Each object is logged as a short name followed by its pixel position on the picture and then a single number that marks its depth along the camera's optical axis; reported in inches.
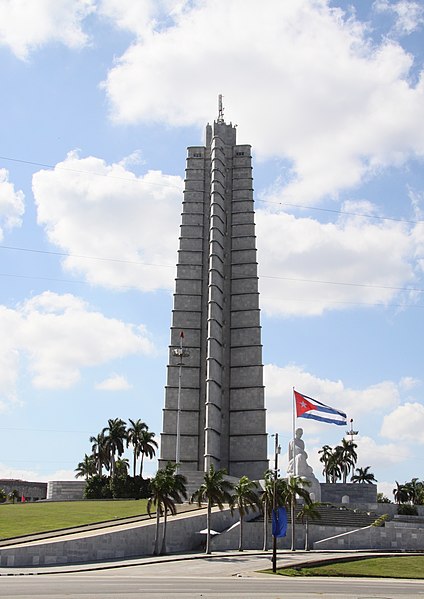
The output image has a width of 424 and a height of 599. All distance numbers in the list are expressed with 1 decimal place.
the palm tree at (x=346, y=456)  4094.5
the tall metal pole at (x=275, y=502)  1416.6
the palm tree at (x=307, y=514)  2033.0
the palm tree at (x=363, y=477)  4227.4
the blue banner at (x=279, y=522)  1549.0
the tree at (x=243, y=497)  1964.8
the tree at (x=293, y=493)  2028.8
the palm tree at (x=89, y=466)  4000.0
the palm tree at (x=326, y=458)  4200.3
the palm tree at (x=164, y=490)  1865.2
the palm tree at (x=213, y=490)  1900.8
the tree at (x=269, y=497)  2001.2
